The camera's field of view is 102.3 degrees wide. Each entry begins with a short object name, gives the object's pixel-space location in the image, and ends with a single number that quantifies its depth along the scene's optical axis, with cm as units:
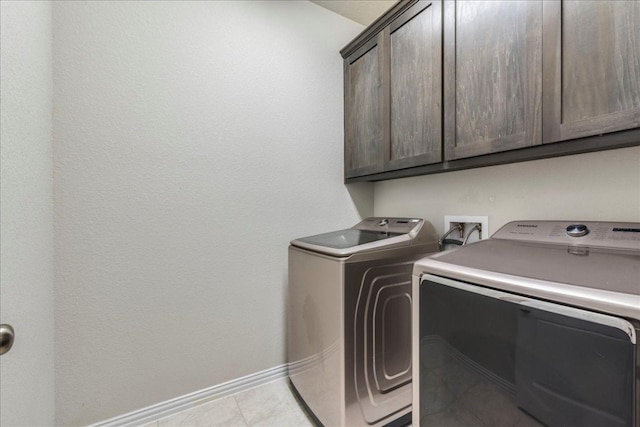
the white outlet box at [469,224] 138
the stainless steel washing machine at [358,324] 114
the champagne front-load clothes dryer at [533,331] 52
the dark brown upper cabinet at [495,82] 78
